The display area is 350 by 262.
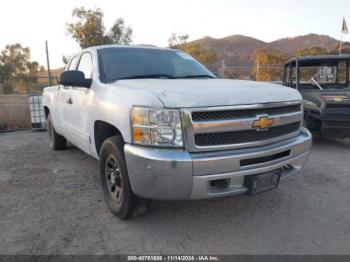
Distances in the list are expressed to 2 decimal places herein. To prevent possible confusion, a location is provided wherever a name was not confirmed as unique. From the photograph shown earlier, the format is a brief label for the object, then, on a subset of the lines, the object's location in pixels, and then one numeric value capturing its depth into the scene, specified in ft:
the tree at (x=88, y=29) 89.92
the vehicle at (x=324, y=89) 20.10
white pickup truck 8.64
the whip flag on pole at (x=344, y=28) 73.37
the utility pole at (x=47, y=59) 43.27
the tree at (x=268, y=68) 79.18
